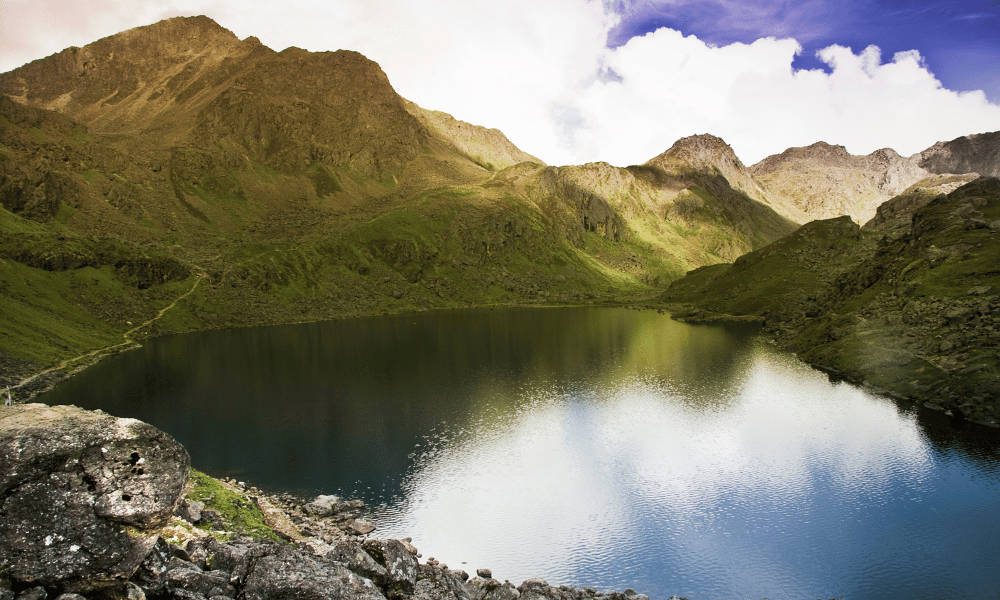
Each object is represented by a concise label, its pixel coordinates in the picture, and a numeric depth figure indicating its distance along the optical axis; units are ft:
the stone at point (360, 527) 139.95
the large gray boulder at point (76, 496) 56.34
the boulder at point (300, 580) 66.39
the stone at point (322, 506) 149.07
